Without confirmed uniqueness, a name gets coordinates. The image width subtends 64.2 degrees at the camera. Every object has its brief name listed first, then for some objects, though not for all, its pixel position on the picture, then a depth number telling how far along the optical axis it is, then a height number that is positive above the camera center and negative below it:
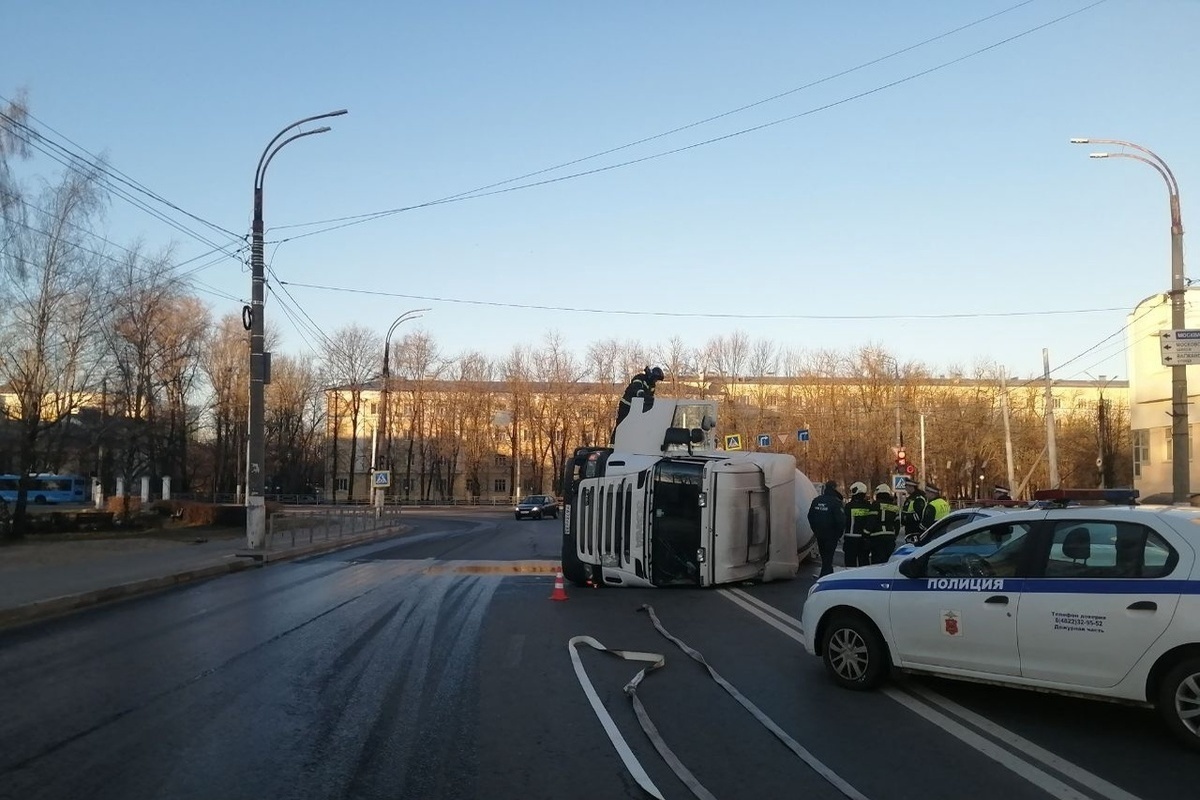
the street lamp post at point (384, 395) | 45.47 +3.07
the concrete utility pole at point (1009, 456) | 42.31 +0.27
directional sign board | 18.38 +2.24
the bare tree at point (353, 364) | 78.19 +7.72
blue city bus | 68.12 -2.49
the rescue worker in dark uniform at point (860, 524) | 15.98 -1.05
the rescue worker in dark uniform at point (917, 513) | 17.44 -0.97
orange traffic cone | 14.45 -2.02
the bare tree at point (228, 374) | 63.75 +5.54
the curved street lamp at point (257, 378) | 24.11 +2.02
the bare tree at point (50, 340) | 32.38 +3.97
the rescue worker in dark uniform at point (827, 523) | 16.19 -1.06
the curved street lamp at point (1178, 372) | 18.92 +1.86
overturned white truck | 15.25 -0.96
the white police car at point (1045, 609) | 6.43 -1.10
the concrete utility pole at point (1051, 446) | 34.72 +0.62
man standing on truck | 18.96 +1.34
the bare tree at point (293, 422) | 80.19 +3.06
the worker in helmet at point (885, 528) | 15.80 -1.10
